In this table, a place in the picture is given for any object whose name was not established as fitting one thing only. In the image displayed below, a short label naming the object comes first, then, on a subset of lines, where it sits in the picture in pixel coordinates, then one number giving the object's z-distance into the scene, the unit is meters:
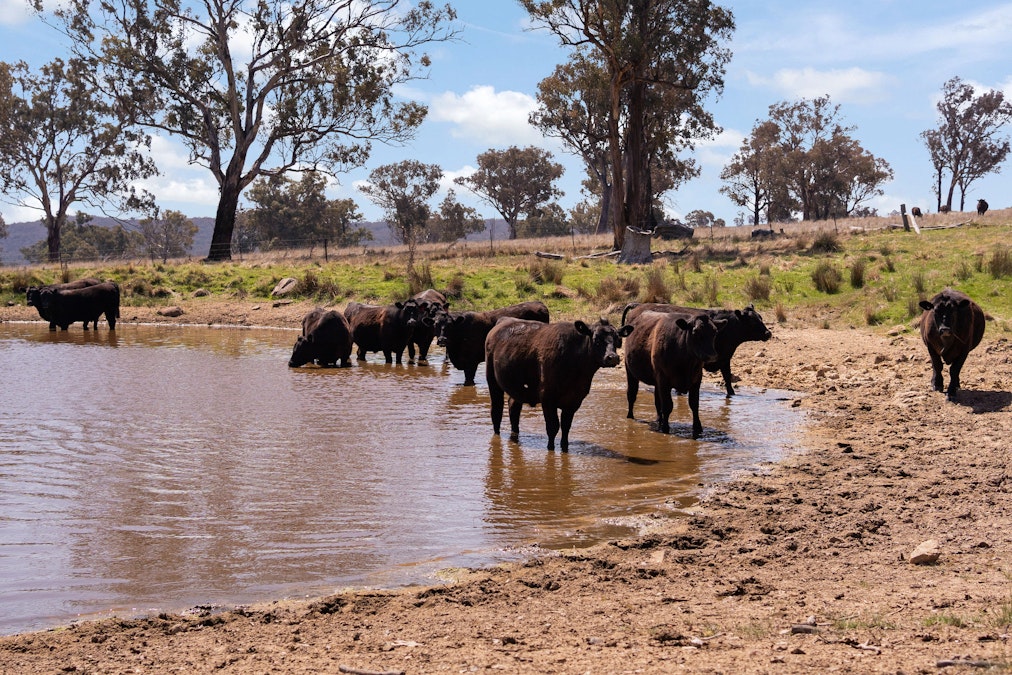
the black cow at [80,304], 28.38
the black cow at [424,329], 20.33
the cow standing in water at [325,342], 20.41
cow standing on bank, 13.28
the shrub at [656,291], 23.66
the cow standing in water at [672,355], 12.26
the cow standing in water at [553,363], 11.42
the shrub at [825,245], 31.85
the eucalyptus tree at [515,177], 91.75
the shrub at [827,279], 23.69
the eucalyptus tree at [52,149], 66.06
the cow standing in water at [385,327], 21.00
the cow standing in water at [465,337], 17.52
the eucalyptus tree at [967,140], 79.06
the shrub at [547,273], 29.61
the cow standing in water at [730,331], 15.81
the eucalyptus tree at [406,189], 93.50
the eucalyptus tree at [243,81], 49.19
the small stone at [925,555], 6.70
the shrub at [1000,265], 21.31
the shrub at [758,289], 24.21
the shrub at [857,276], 23.72
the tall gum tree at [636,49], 39.44
